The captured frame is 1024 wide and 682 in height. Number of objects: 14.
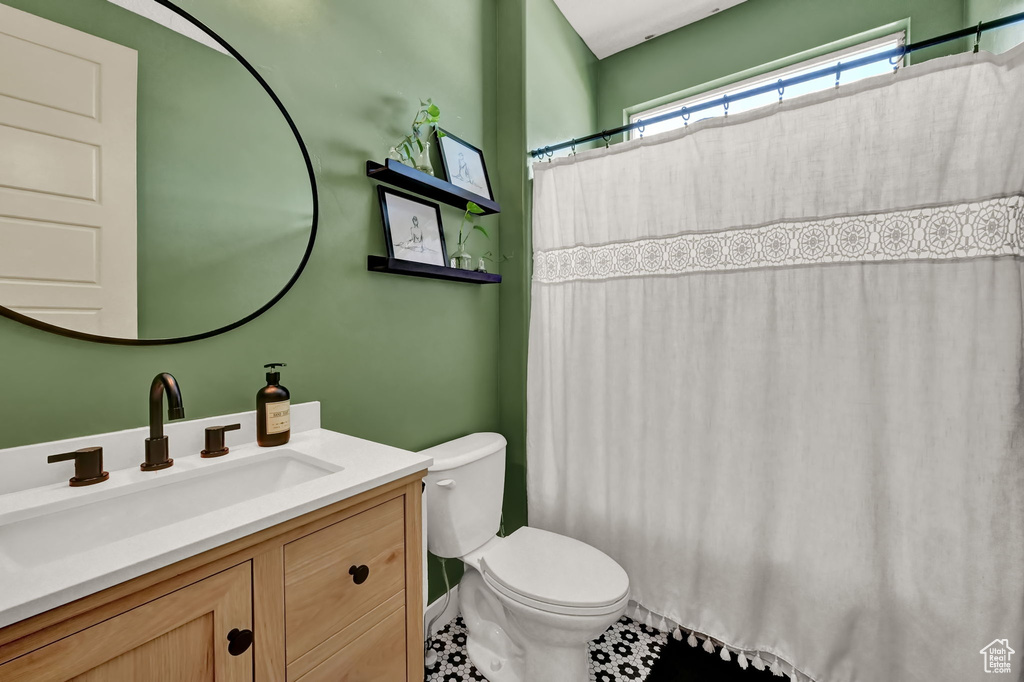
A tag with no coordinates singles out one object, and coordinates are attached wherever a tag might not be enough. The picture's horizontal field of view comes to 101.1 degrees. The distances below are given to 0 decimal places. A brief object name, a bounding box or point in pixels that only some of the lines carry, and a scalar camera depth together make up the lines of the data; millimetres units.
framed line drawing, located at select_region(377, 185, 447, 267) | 1447
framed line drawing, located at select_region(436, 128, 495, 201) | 1686
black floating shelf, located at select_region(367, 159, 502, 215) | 1363
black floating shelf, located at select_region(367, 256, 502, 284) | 1365
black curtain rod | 1142
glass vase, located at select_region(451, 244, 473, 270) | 1724
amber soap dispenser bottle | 1052
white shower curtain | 1154
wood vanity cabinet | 521
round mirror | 807
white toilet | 1217
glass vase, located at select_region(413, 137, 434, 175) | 1514
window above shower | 1843
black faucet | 851
